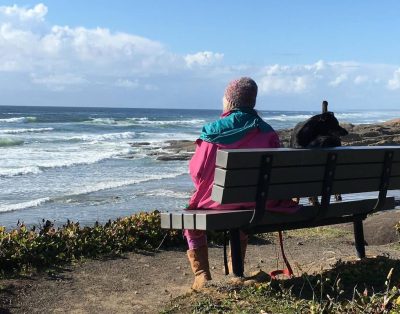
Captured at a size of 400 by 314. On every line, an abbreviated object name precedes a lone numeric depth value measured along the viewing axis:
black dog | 4.59
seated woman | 4.51
